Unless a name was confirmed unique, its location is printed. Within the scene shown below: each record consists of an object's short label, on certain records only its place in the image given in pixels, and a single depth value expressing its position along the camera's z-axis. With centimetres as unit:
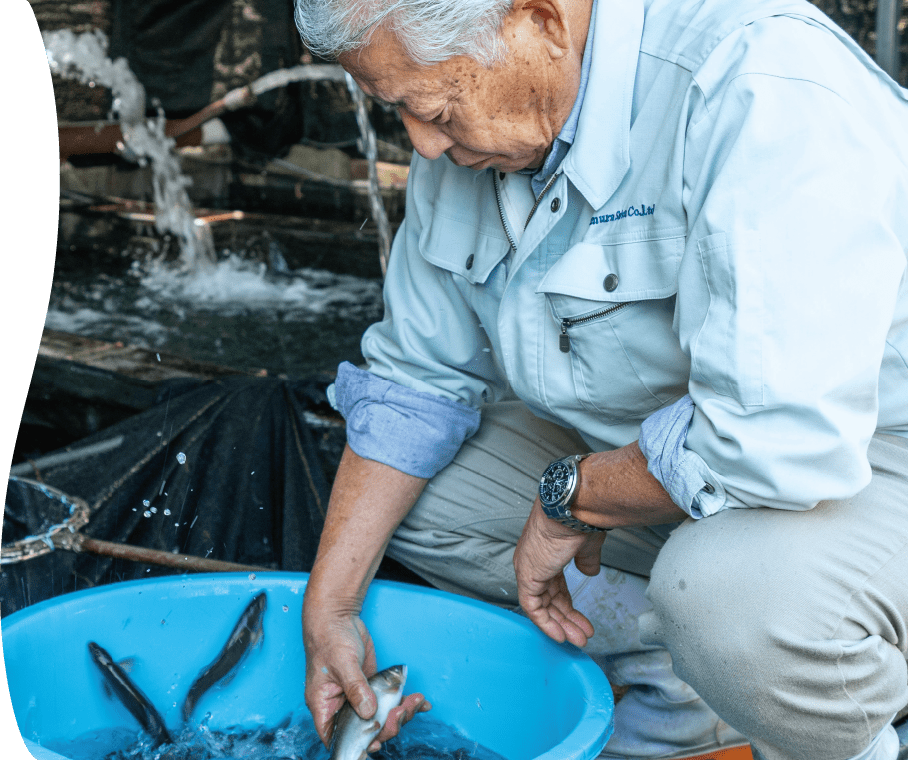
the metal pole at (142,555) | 185
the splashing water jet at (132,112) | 538
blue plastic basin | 143
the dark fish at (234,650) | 157
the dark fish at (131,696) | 150
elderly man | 108
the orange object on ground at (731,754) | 155
